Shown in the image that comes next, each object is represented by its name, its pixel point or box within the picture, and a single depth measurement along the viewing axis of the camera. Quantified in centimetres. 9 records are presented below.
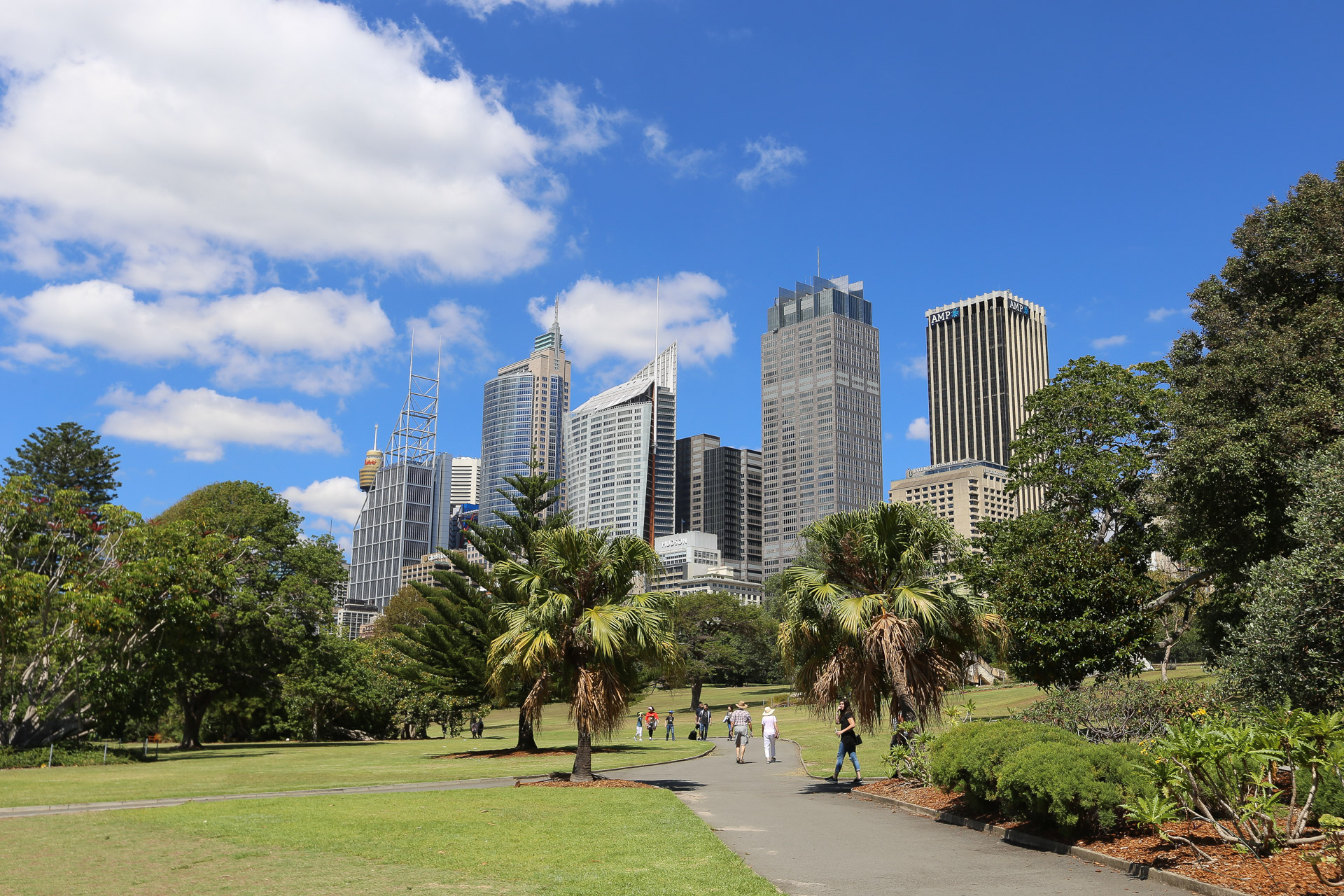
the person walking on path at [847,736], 1702
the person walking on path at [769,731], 2492
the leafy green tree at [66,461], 6150
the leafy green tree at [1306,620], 1270
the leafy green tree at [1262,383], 1855
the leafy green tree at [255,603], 3406
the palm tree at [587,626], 1695
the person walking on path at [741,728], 2586
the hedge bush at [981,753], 1109
